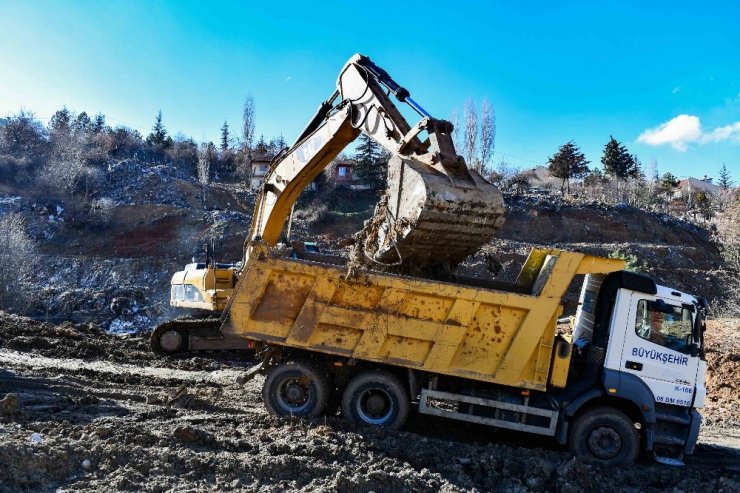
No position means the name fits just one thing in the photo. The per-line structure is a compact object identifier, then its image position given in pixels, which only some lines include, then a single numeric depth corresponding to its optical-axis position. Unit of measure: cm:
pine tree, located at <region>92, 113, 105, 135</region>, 5211
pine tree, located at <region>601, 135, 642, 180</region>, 4597
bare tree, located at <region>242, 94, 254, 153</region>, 5694
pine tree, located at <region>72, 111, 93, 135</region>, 4968
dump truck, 630
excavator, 620
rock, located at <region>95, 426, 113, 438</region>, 544
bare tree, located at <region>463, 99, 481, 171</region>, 4809
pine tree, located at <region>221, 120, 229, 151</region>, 6089
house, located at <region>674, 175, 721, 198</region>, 5822
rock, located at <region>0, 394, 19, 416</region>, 586
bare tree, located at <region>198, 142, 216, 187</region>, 4106
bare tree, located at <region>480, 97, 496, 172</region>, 4900
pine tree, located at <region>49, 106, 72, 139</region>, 4517
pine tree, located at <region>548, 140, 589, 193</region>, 4544
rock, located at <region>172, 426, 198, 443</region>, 558
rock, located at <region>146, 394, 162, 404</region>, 756
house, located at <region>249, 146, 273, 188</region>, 4494
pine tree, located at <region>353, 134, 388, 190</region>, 4141
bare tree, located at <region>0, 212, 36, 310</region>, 1728
